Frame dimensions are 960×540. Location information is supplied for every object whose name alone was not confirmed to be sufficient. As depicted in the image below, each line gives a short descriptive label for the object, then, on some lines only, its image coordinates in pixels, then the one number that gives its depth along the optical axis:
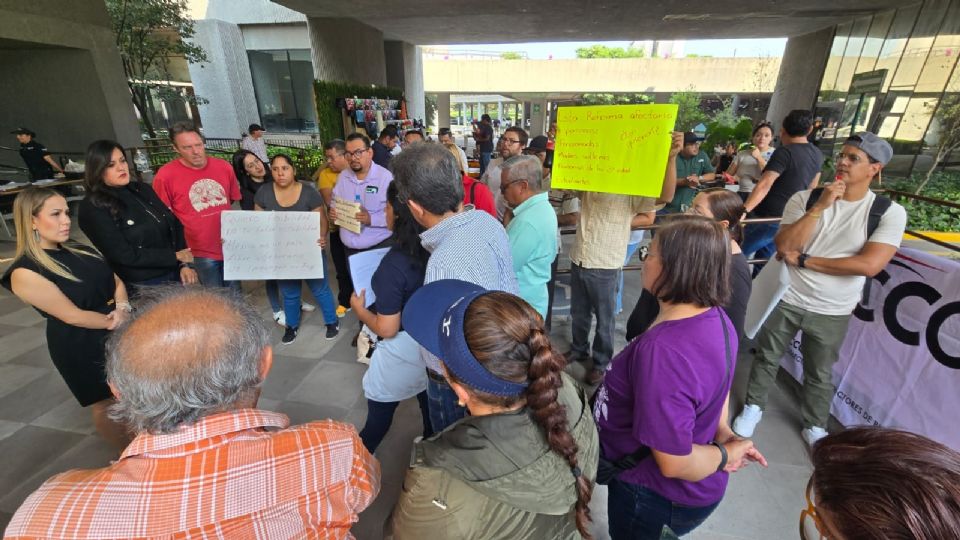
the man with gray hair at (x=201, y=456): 0.79
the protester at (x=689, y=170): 5.81
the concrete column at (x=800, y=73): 12.71
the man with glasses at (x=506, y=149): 4.68
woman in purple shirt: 1.19
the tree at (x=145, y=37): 10.80
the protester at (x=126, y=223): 2.65
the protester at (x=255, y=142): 8.80
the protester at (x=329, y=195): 4.30
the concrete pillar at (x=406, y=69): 17.86
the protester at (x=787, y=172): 3.76
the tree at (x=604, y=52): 45.66
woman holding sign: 3.61
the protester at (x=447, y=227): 1.59
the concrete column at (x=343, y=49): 12.45
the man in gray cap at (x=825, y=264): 2.18
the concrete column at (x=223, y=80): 17.97
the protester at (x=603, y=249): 2.92
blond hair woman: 2.02
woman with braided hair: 0.89
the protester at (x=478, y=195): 3.21
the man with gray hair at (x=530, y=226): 2.51
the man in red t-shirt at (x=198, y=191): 3.26
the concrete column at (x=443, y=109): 31.30
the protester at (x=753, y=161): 5.30
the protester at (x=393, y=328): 1.79
